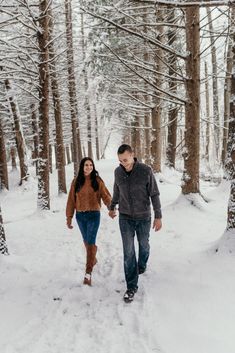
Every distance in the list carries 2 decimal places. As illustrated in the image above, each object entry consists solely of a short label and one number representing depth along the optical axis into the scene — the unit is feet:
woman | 19.72
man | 16.99
